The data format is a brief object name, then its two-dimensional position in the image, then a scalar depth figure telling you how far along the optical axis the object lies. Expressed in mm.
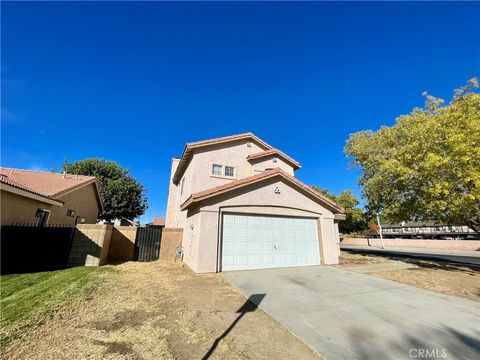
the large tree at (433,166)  10719
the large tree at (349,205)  37969
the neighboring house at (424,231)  43831
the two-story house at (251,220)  10836
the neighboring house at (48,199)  10852
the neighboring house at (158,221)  52194
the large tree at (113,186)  27453
